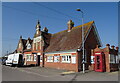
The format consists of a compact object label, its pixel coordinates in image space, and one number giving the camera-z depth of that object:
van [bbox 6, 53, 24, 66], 29.42
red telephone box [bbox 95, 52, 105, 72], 18.97
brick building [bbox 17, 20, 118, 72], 21.16
